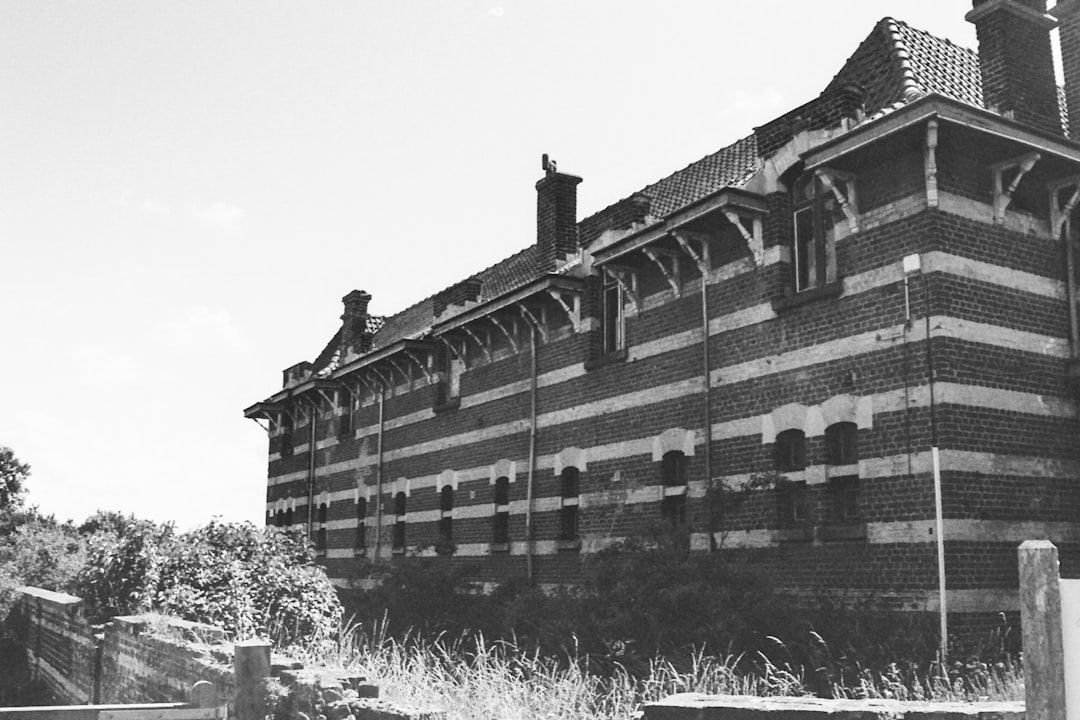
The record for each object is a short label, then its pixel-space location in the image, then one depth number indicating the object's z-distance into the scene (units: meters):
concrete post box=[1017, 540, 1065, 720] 4.13
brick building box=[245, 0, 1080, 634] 12.98
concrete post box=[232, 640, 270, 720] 7.30
